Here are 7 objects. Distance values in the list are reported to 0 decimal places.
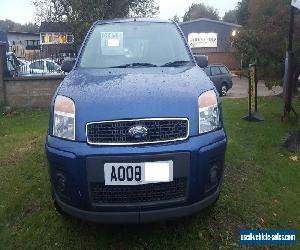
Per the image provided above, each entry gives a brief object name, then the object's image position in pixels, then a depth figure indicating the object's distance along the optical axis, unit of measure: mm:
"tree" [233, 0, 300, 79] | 7460
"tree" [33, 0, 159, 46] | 11584
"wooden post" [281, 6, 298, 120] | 4992
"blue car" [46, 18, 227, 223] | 1855
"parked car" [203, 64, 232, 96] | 12700
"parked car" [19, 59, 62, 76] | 9372
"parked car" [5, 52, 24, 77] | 7980
